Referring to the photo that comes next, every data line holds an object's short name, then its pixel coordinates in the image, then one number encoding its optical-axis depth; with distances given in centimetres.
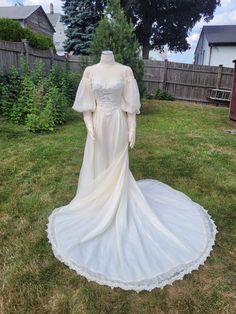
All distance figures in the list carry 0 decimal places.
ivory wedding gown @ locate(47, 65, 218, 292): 220
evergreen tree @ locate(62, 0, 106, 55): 1639
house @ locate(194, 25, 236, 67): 1540
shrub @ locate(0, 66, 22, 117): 646
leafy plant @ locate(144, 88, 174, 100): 1161
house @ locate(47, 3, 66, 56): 3084
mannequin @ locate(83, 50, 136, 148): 248
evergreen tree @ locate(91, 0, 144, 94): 776
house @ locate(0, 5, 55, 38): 2056
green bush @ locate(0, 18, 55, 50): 1017
